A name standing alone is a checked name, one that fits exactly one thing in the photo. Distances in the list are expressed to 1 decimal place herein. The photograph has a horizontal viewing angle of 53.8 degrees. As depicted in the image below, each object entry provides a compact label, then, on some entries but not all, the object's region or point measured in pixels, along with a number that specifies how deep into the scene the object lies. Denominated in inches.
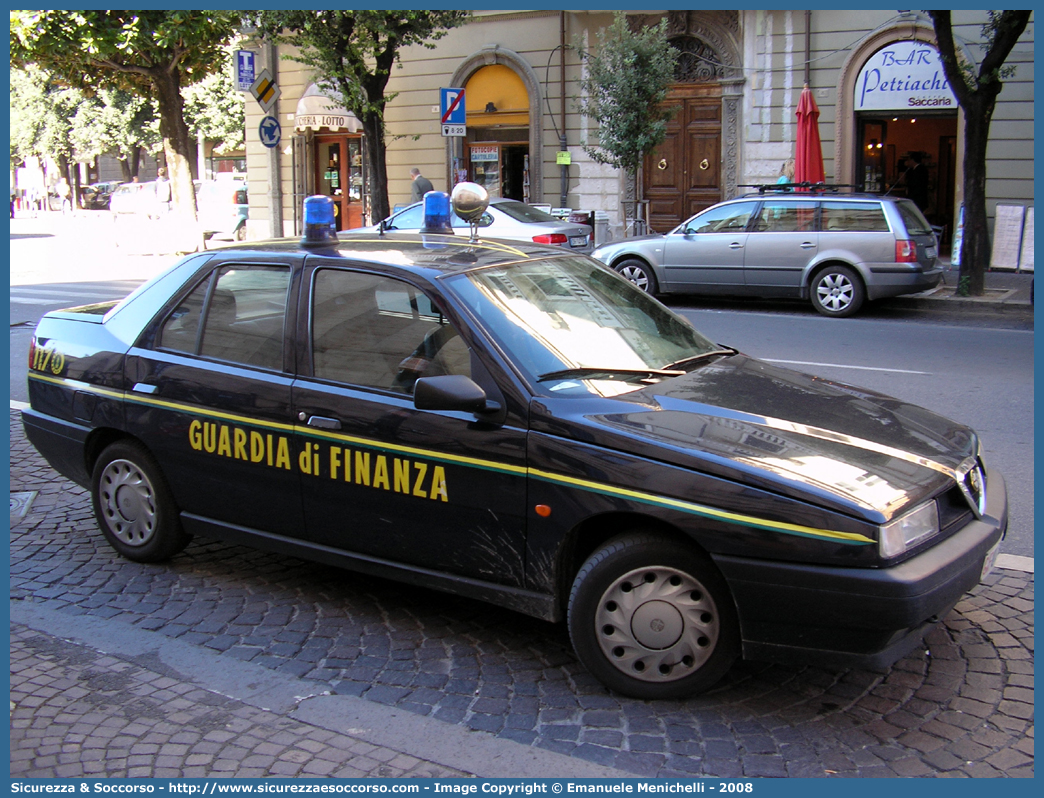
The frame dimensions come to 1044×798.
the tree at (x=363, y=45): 783.1
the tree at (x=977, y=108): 535.5
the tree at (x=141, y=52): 918.4
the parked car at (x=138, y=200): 1389.0
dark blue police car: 130.0
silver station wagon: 531.2
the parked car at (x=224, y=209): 1176.8
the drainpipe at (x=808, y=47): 800.3
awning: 1031.6
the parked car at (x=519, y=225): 617.6
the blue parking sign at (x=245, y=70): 782.5
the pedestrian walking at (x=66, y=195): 2187.5
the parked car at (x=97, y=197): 2298.2
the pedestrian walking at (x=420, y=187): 825.5
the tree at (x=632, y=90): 751.1
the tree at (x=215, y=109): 1955.0
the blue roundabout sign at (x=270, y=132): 722.8
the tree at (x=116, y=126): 2038.6
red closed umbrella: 716.7
